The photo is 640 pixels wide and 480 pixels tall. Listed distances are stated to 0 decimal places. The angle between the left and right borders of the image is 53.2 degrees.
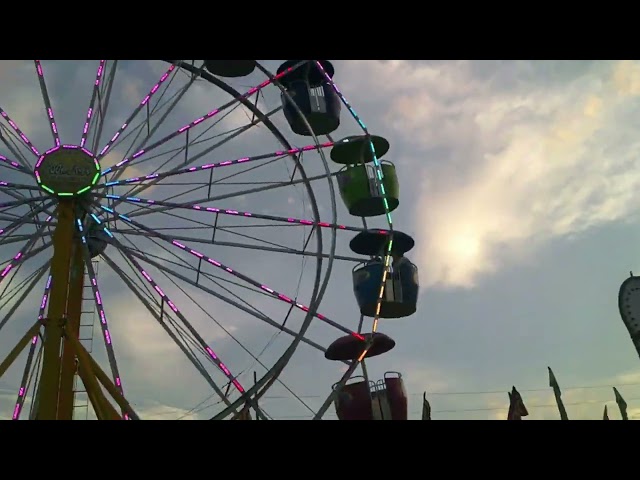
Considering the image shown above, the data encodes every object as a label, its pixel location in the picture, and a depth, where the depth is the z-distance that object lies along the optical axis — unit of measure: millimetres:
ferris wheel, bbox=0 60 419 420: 12117
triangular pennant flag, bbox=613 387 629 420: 23109
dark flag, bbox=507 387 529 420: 20911
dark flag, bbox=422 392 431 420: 24252
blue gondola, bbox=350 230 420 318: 15656
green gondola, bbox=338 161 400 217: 16812
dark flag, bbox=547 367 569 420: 22273
